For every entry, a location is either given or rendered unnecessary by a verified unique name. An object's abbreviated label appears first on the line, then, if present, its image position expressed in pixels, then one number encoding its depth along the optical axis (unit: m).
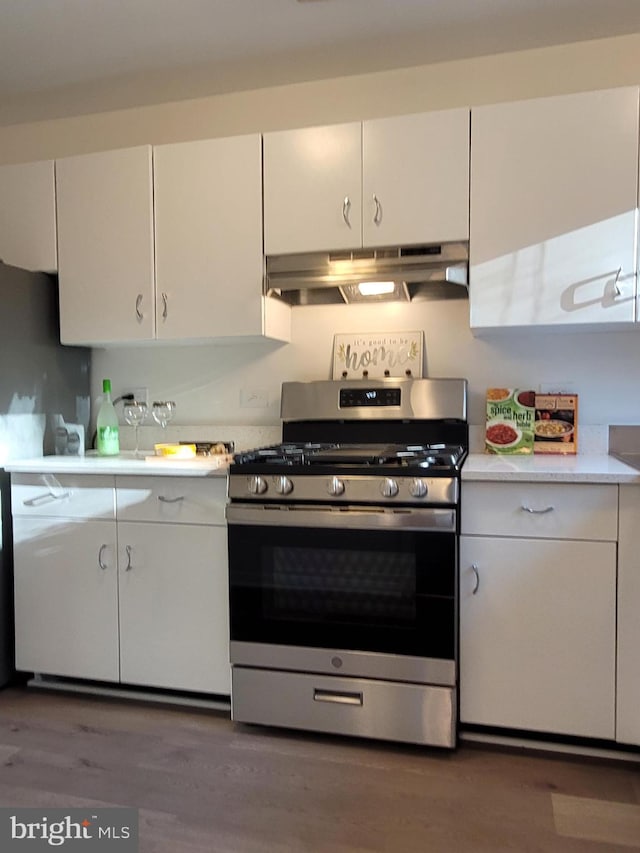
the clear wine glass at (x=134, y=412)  2.70
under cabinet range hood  2.15
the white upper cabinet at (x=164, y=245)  2.32
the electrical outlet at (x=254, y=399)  2.67
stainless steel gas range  1.85
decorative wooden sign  2.47
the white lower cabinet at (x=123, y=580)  2.12
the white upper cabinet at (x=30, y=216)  2.52
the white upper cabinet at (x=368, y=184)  2.12
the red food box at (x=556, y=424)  2.30
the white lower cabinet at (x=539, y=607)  1.80
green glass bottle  2.63
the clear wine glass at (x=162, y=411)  2.70
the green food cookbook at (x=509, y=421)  2.32
